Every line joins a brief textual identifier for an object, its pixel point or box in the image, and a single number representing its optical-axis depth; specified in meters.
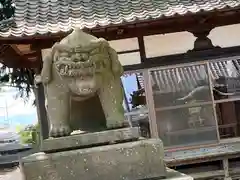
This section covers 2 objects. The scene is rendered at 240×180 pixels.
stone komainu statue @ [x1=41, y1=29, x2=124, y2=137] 3.74
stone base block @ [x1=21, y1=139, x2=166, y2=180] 3.56
